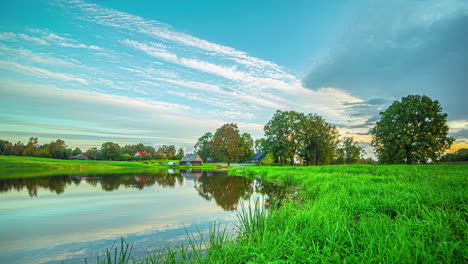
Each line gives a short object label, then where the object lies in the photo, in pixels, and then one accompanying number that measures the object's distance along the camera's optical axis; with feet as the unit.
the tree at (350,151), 255.91
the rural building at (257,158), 256.36
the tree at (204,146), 323.53
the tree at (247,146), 278.42
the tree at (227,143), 225.35
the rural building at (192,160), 272.10
